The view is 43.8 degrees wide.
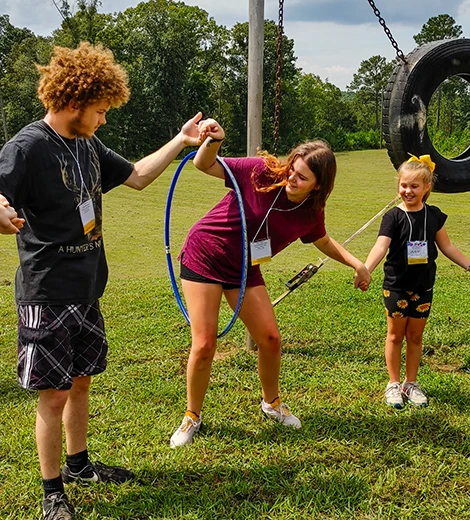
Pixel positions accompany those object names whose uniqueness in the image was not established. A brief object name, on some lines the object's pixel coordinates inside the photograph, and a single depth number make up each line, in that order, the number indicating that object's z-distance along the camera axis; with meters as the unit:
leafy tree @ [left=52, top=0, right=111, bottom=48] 46.09
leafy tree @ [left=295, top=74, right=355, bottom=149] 55.62
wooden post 4.23
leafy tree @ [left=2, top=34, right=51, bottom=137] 45.12
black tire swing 4.49
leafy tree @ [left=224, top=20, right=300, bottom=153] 46.59
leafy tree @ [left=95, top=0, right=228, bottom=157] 47.59
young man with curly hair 2.44
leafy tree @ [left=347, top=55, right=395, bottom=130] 67.12
